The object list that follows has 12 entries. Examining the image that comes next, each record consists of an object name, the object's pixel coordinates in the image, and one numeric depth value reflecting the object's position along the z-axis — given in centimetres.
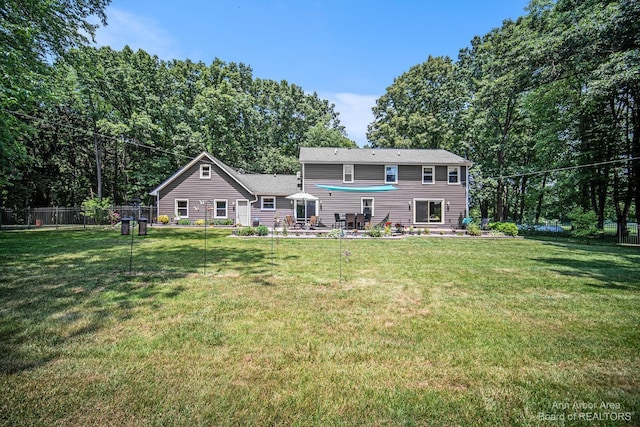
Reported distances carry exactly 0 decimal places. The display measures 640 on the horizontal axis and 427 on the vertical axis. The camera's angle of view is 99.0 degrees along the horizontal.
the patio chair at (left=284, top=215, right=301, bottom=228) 1914
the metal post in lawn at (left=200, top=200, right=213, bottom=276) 676
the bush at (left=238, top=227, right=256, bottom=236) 1522
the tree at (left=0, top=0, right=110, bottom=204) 826
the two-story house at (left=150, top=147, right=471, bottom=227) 2059
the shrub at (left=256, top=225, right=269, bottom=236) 1527
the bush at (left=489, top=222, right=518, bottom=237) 1636
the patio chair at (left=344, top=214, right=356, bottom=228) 1839
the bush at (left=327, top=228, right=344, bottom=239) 1484
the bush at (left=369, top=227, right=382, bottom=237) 1498
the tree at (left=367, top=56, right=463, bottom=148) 2946
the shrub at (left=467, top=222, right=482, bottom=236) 1641
